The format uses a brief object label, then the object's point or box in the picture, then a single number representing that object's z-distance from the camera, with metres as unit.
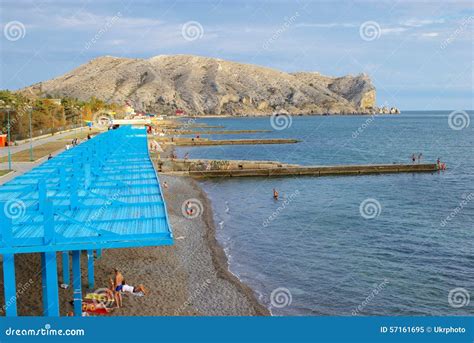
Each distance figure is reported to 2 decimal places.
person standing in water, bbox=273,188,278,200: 47.34
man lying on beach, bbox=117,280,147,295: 19.64
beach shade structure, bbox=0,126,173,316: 12.41
